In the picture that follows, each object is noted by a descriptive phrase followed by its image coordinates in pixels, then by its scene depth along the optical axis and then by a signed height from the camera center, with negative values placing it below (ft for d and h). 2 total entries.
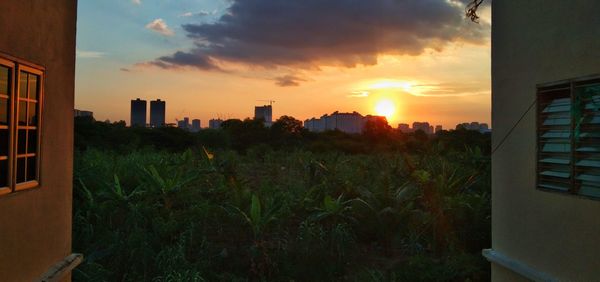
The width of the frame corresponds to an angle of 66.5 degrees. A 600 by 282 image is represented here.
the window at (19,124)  10.00 +0.36
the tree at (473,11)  14.05 +4.29
